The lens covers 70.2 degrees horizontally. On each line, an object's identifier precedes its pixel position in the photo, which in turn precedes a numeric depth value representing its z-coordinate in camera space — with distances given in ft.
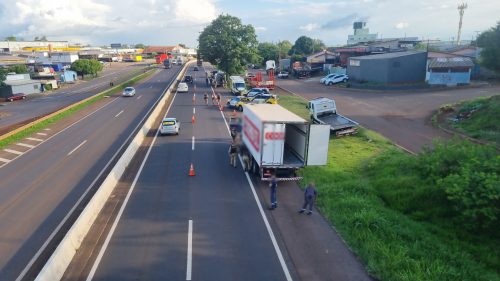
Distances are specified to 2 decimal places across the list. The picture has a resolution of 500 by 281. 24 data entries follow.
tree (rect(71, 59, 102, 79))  292.10
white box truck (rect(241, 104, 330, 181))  57.52
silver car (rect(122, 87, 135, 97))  180.29
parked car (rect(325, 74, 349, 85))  209.79
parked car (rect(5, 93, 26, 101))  183.74
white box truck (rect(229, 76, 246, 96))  176.41
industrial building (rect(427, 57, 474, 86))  164.36
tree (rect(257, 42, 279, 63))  376.07
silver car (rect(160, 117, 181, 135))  94.94
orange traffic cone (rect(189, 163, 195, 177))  65.22
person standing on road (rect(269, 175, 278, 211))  51.03
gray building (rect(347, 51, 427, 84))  178.91
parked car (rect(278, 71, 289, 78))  274.57
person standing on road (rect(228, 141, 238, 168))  70.49
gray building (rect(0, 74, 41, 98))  188.61
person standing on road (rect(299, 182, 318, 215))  48.65
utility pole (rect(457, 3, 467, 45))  315.04
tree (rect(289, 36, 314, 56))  401.70
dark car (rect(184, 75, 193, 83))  241.31
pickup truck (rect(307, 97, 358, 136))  95.03
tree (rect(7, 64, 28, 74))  239.30
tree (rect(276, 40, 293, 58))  404.96
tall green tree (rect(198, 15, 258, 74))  205.26
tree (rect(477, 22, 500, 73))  125.57
